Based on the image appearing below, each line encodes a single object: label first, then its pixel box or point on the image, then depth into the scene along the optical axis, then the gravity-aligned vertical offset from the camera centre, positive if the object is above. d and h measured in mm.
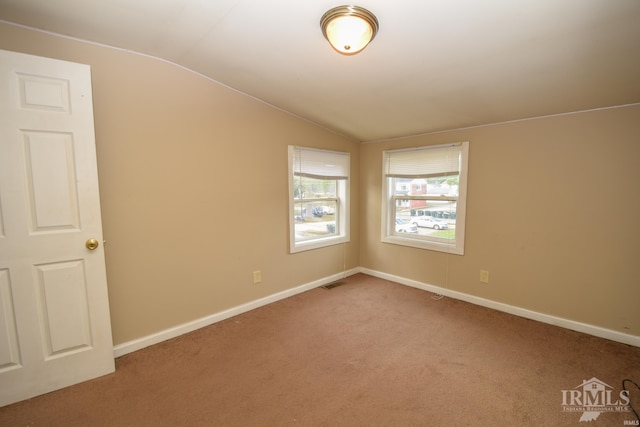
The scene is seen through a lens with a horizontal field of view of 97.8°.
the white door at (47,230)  1681 -236
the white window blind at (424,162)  3213 +356
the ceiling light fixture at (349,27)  1489 +895
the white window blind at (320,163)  3360 +357
